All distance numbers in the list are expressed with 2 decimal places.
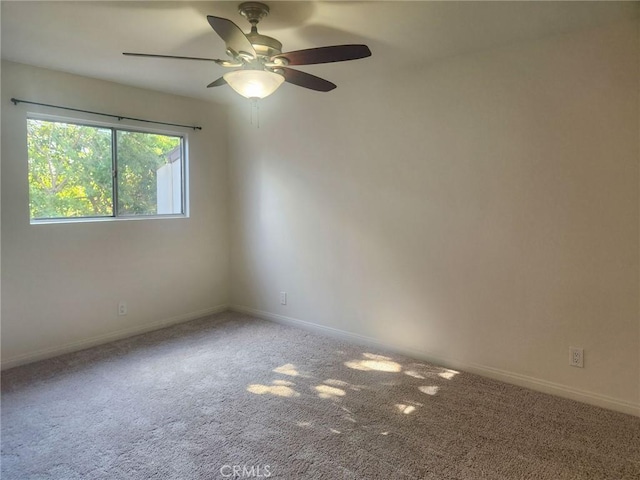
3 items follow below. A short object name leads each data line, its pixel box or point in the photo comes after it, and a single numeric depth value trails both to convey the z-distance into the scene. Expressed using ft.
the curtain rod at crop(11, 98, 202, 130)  10.19
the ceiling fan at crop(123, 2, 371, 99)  6.82
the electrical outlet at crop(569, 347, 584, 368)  8.68
